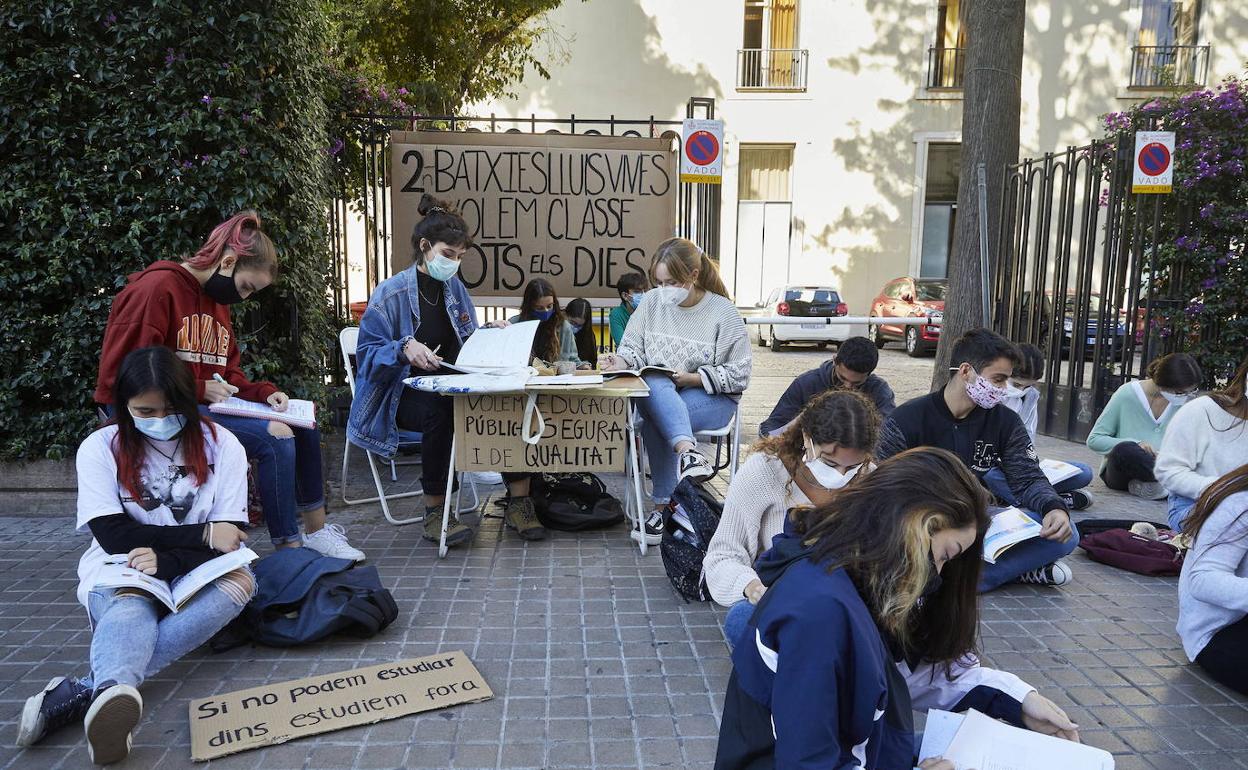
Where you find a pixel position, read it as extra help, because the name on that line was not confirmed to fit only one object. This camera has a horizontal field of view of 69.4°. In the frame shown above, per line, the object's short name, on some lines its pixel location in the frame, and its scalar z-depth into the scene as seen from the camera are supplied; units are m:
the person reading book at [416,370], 4.73
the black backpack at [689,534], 3.90
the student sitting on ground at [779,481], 2.83
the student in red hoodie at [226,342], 3.83
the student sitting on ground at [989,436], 3.96
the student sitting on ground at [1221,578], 3.16
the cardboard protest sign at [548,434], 4.55
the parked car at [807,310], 16.38
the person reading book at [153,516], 2.95
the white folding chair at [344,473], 5.20
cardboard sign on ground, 2.87
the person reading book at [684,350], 5.09
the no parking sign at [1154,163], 7.39
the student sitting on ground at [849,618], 1.75
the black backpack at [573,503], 5.11
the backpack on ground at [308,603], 3.51
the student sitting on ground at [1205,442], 4.11
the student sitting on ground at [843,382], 4.42
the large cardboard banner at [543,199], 6.63
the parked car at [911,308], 16.11
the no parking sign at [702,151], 6.45
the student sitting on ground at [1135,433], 6.04
